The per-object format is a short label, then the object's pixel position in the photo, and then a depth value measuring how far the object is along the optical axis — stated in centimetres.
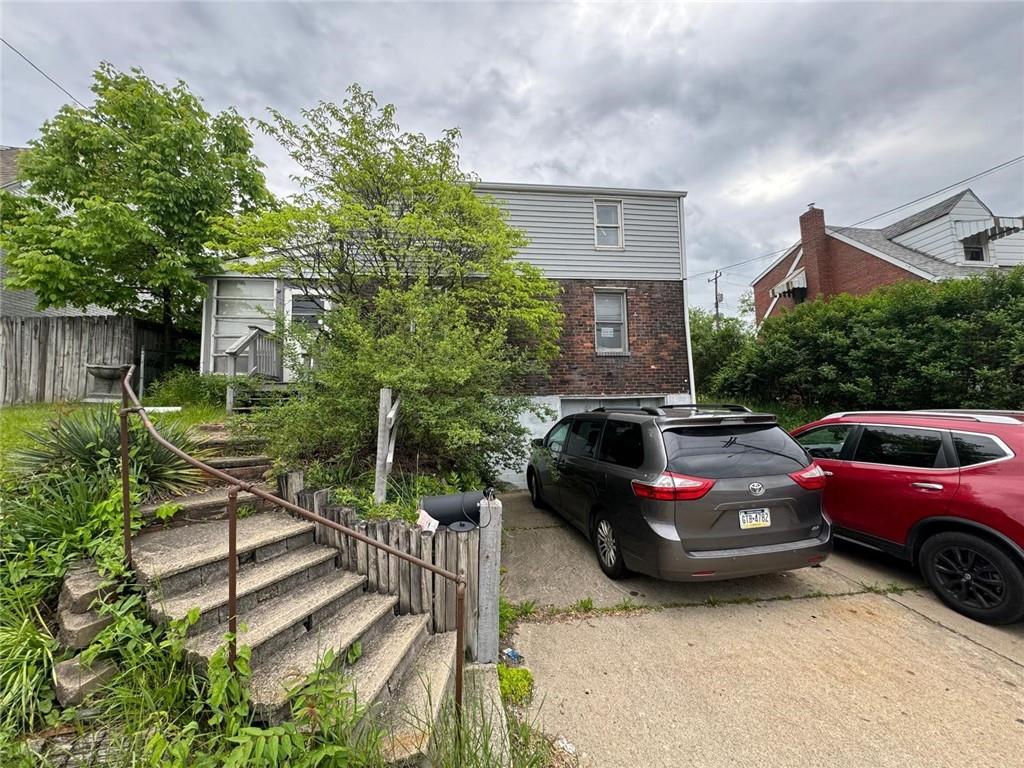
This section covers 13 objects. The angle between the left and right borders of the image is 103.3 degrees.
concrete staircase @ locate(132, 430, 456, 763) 203
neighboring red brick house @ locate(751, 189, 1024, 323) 1380
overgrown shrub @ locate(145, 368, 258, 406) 804
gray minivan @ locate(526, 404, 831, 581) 333
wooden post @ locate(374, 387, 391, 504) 353
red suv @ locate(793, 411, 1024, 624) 319
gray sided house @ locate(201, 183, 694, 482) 924
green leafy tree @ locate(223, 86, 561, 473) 413
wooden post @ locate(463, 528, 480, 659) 289
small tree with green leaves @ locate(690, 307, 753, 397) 1519
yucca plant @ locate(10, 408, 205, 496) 297
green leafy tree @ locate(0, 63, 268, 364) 848
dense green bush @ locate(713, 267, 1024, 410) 699
